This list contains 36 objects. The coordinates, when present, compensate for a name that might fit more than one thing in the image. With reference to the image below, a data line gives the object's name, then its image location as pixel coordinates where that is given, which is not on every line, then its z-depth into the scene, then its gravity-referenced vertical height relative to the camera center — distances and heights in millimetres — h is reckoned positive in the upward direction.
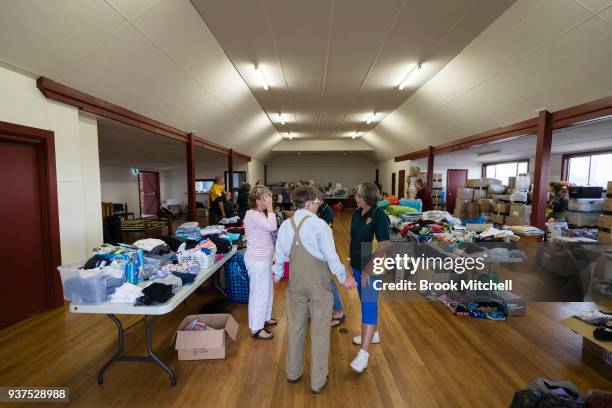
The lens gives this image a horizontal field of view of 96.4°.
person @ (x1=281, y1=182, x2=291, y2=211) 11070 -637
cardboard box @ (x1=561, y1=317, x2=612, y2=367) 2221 -1247
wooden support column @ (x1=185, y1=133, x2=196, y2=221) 6197 +167
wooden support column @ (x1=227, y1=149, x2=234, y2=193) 9305 +446
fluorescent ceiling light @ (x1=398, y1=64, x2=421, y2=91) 4695 +2030
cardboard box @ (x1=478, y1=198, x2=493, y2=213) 7598 -526
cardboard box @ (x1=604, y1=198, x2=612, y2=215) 4125 -276
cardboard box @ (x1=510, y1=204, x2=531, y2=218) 5574 -501
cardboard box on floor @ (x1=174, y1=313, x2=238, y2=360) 2311 -1360
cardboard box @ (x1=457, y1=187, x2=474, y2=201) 8636 -234
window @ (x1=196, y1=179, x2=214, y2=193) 13992 -79
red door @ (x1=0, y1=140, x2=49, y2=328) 2742 -539
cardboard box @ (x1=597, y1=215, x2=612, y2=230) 4109 -531
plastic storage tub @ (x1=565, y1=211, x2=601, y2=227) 5359 -638
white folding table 1802 -835
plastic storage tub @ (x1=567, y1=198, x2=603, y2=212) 5309 -338
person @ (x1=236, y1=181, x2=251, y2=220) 6324 -376
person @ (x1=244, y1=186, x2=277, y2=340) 2439 -611
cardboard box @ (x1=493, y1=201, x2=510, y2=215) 6449 -514
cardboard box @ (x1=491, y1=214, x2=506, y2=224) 6551 -789
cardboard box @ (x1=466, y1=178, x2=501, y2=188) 8070 +120
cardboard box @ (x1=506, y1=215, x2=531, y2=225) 5590 -713
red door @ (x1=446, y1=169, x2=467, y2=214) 11852 +290
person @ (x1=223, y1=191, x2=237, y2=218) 5759 -516
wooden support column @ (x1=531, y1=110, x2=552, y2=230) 4074 +277
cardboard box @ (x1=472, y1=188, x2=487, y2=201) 8305 -243
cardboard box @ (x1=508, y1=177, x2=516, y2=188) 7156 +111
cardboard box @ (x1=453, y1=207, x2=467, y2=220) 8714 -872
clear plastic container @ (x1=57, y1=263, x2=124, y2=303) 1824 -689
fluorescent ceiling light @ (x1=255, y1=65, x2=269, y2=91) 4805 +2015
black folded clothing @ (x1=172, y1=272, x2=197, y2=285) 2193 -753
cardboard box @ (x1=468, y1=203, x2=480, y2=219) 8227 -732
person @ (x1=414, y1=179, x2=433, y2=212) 6344 -291
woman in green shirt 2088 -517
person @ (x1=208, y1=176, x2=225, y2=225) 5724 -325
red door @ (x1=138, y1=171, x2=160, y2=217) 12711 -433
